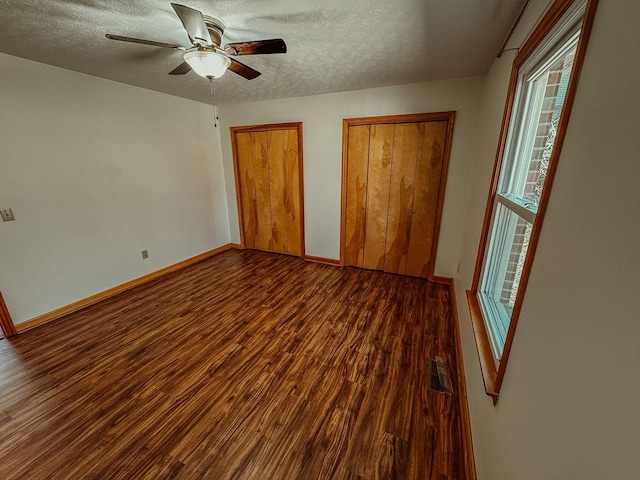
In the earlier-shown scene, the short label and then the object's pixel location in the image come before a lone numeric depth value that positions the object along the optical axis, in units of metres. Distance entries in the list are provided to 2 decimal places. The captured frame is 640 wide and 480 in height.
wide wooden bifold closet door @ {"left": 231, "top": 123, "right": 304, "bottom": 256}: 3.61
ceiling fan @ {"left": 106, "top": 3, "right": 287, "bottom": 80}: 1.39
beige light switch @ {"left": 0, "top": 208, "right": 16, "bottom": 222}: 2.14
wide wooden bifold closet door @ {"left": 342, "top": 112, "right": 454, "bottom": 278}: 2.85
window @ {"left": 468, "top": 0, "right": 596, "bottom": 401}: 0.87
